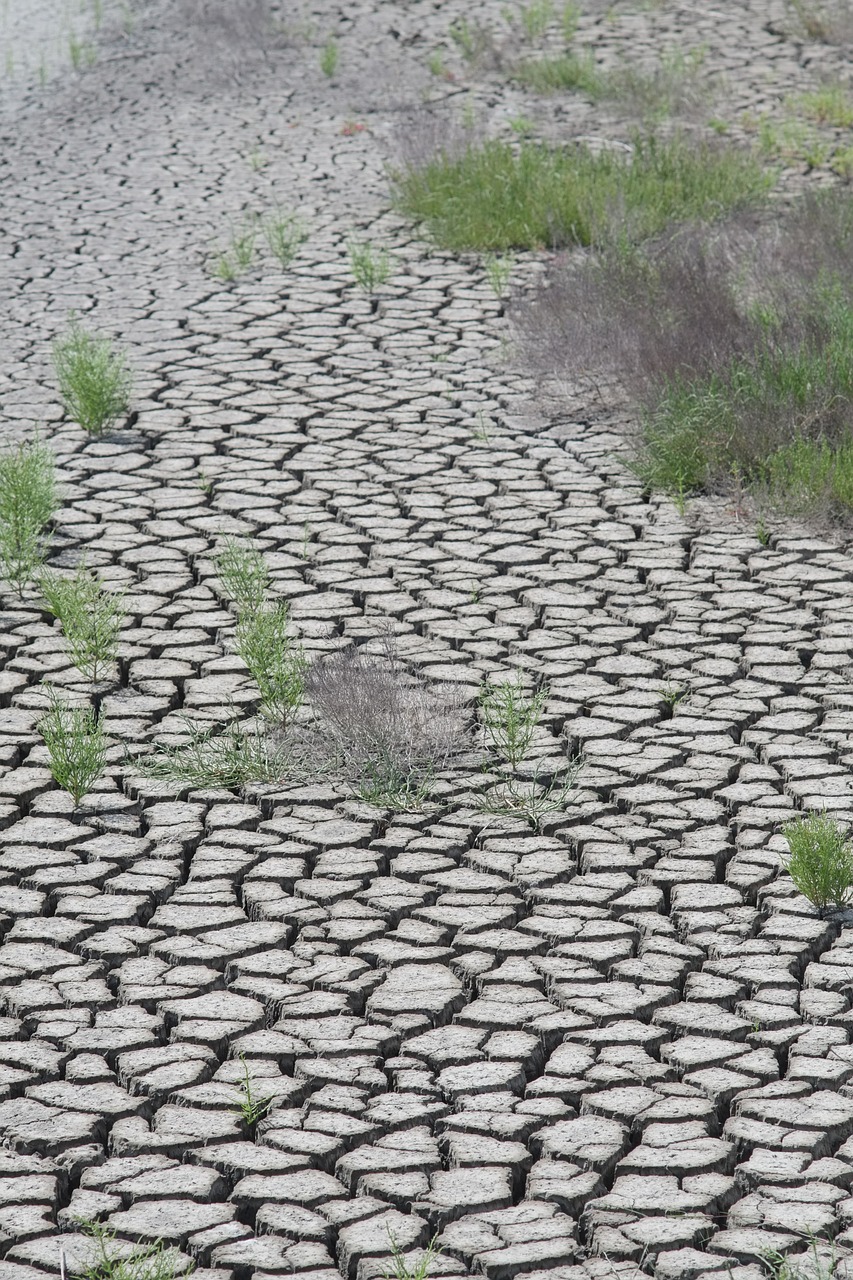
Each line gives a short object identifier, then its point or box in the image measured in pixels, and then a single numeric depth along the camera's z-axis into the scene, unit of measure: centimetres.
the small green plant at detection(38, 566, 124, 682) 965
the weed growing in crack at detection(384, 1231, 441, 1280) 528
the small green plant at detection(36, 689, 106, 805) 836
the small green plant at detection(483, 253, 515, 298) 1644
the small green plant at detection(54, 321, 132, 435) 1320
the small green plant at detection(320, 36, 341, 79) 2617
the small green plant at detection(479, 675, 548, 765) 862
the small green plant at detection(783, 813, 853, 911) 731
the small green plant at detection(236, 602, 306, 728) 904
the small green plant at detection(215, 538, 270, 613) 996
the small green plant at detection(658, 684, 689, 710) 939
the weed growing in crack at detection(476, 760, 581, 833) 829
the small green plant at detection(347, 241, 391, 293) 1683
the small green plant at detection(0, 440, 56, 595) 1089
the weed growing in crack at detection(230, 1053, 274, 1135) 612
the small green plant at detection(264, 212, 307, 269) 1794
